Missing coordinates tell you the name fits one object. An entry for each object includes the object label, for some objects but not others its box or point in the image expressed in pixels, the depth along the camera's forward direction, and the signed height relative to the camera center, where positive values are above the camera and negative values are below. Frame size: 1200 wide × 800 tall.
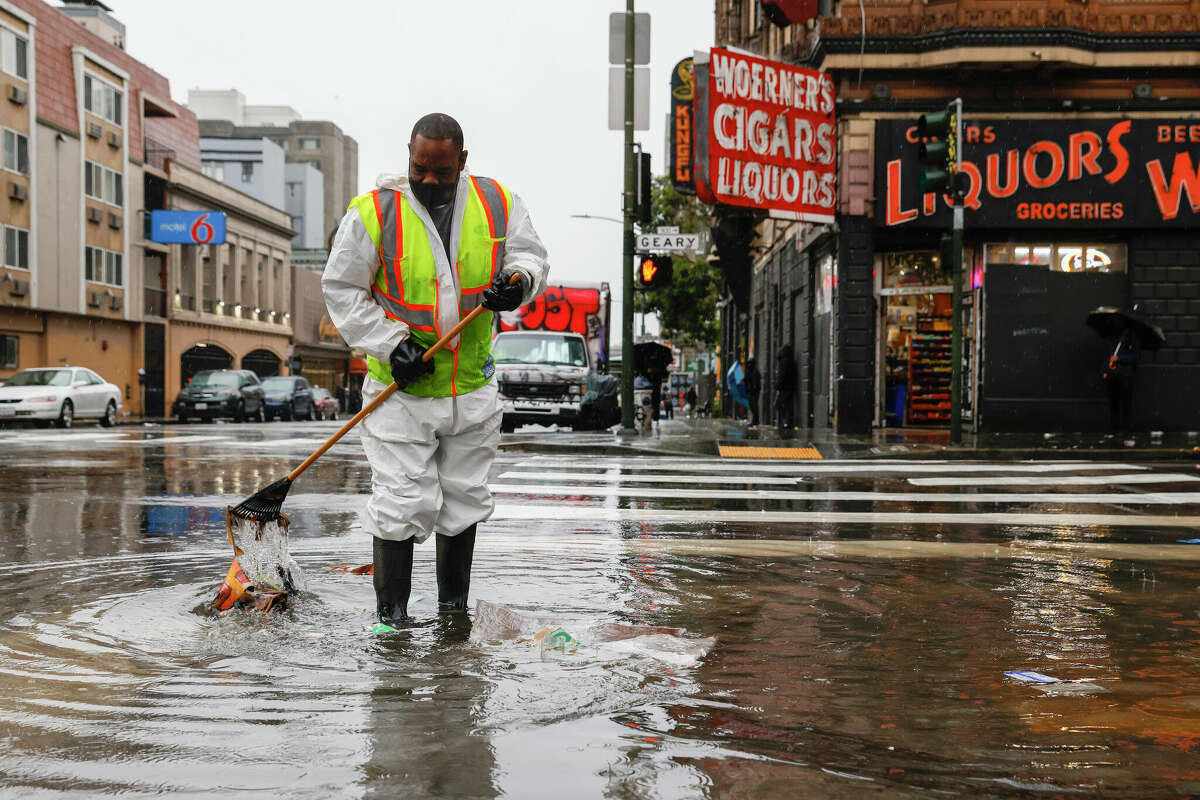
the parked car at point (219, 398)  35.72 -0.57
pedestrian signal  18.19 +1.64
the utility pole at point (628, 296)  17.81 +1.25
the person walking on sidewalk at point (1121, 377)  18.03 +0.11
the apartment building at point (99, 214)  38.34 +5.79
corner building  18.86 +3.07
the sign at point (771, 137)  18.69 +3.84
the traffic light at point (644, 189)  18.55 +2.97
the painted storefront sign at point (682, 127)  27.47 +5.90
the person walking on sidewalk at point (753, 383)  25.99 -0.02
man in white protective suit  4.29 +0.22
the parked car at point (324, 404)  46.41 -0.94
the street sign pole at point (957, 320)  14.95 +0.80
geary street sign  18.22 +2.10
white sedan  27.48 -0.47
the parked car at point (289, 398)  40.69 -0.66
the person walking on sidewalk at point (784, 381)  21.80 +0.03
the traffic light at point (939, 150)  14.53 +2.81
